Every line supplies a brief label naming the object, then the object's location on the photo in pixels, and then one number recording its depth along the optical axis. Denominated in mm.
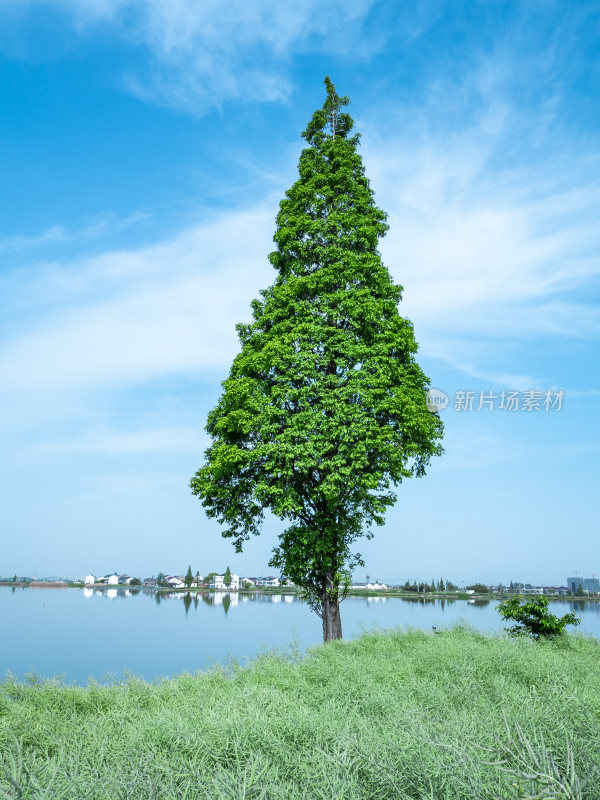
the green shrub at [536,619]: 15250
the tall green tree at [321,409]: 14391
